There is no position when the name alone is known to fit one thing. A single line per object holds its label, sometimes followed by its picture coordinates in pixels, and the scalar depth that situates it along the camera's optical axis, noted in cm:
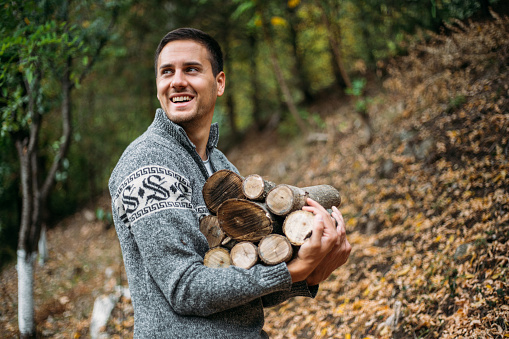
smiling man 136
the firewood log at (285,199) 177
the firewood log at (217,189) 177
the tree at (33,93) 397
